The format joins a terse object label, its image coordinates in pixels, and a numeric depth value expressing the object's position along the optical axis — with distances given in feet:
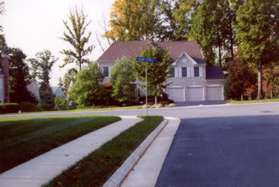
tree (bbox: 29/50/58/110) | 263.08
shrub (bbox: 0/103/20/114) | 137.90
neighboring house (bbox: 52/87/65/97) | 282.48
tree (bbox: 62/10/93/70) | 188.24
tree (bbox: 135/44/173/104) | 139.13
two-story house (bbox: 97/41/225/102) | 179.42
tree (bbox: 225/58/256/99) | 162.81
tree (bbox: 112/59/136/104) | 153.89
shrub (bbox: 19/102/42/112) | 150.61
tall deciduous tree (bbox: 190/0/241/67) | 201.46
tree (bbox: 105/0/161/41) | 212.02
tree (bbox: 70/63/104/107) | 151.33
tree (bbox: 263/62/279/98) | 171.22
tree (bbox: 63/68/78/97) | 197.98
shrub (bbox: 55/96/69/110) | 171.59
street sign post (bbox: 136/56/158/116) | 77.38
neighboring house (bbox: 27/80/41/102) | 275.24
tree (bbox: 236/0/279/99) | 162.50
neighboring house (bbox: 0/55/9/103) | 178.50
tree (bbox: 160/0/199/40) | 219.00
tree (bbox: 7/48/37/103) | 199.21
